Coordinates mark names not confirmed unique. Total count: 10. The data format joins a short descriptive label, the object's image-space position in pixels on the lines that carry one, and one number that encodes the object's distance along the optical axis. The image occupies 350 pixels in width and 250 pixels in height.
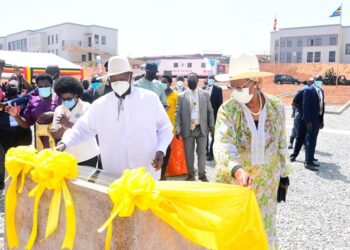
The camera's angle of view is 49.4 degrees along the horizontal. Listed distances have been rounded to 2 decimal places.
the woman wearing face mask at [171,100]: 6.46
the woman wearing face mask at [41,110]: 4.30
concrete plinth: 1.78
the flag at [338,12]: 33.78
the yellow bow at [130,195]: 1.70
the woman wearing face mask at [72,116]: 3.53
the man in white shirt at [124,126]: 2.99
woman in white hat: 2.65
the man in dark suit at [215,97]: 7.44
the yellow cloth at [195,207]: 1.73
